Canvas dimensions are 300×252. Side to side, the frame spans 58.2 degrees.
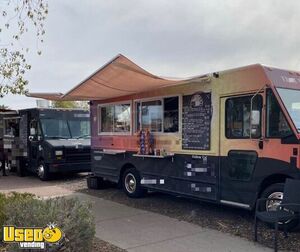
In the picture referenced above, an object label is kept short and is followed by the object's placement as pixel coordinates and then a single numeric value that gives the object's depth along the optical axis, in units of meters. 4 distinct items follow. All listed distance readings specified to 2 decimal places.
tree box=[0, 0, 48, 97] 5.29
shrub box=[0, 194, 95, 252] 2.98
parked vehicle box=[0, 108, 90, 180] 8.96
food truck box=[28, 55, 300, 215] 4.32
